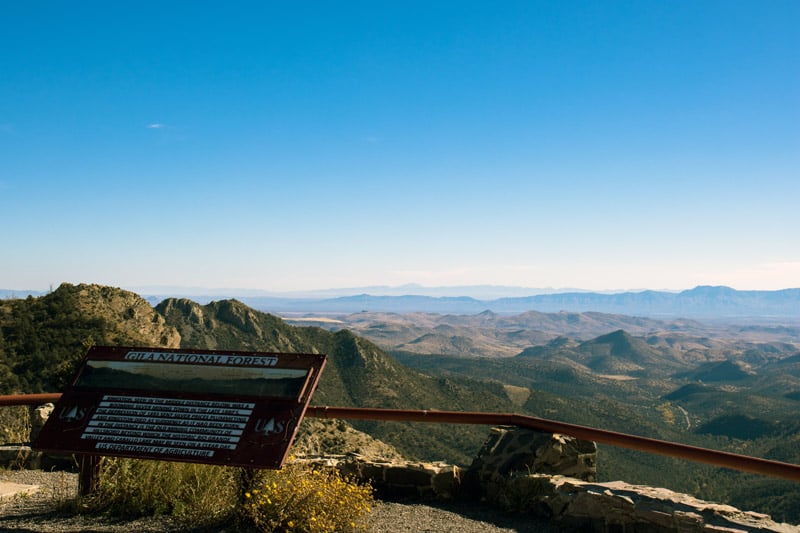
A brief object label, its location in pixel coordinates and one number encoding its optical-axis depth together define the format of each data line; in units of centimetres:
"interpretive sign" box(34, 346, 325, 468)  564
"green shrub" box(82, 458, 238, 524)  632
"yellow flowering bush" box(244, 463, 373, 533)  582
